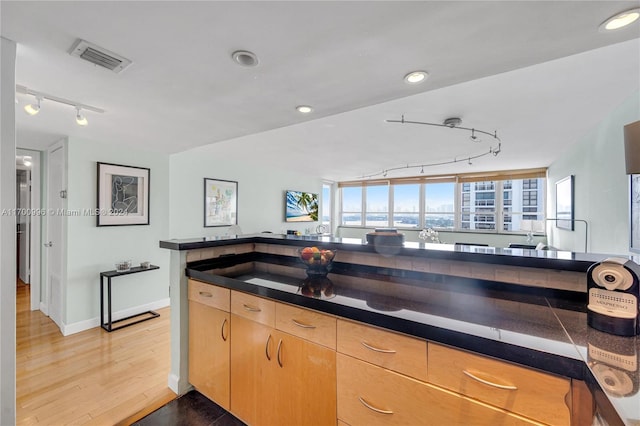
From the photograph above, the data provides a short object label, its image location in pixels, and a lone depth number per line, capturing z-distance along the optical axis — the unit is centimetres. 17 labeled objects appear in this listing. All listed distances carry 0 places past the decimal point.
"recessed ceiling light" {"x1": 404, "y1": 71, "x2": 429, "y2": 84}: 161
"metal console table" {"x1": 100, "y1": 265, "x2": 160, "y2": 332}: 312
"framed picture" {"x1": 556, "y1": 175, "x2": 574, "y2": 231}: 391
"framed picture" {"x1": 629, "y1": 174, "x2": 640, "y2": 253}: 204
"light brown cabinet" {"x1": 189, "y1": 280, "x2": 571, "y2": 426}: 88
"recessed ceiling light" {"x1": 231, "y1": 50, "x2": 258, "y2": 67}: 143
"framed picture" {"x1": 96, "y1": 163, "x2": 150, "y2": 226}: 331
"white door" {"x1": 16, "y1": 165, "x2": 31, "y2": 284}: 444
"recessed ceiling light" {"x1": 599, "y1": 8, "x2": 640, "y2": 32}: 112
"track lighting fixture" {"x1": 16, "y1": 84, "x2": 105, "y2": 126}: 185
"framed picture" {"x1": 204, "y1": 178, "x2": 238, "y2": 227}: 464
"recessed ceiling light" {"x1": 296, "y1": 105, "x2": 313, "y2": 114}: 215
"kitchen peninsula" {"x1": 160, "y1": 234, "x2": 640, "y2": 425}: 80
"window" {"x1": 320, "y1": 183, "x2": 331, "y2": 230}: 825
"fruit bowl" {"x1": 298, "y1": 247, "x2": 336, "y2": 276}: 179
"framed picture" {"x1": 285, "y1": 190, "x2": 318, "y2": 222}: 654
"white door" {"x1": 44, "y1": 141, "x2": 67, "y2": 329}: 314
